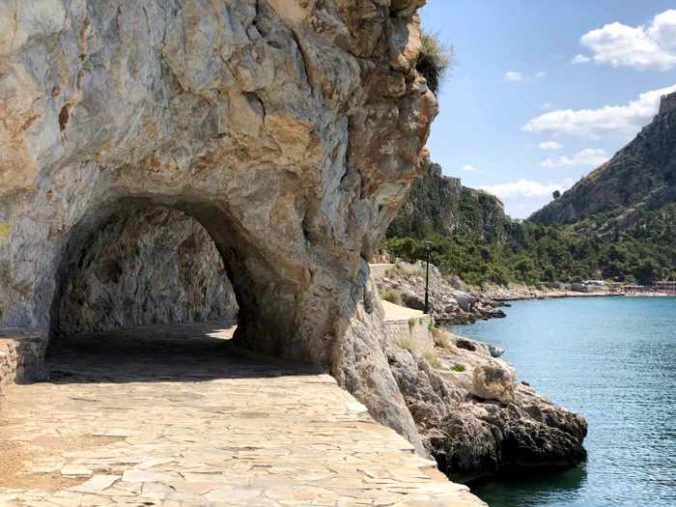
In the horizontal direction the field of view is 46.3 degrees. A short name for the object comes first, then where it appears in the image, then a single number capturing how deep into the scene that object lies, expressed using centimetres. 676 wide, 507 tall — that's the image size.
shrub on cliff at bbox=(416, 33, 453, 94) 1686
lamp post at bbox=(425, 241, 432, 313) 5001
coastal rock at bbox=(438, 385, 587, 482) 1986
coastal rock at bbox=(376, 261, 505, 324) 4959
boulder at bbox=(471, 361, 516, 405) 2177
